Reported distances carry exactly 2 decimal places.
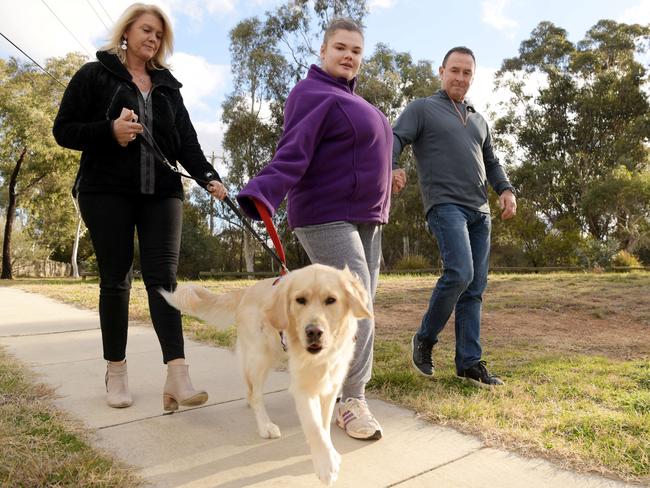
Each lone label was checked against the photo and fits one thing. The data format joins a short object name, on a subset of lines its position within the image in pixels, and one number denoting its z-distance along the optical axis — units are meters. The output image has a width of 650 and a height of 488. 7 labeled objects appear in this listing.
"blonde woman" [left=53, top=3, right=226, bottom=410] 3.05
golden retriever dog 2.19
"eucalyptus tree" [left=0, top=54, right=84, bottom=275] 21.86
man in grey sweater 3.59
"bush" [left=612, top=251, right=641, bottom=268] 17.93
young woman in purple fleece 2.74
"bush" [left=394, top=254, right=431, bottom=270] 22.58
